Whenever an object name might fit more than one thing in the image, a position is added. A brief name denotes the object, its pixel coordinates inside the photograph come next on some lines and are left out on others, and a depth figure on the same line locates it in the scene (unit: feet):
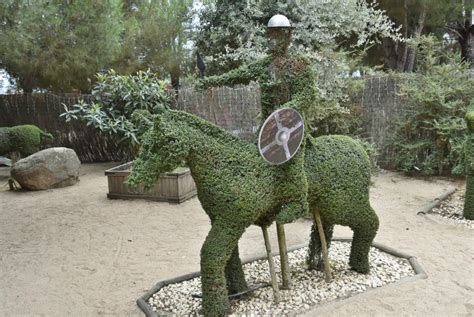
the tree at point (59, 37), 31.76
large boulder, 29.40
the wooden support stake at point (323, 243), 13.38
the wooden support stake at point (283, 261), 12.52
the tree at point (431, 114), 29.94
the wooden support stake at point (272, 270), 12.37
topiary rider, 11.41
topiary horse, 10.53
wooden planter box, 25.63
